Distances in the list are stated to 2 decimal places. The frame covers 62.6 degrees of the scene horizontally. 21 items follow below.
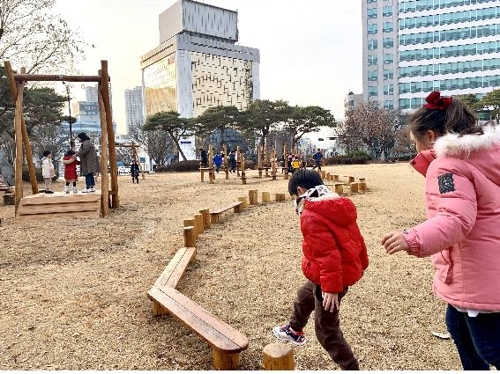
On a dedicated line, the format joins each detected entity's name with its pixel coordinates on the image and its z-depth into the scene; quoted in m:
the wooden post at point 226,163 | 20.73
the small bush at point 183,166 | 35.97
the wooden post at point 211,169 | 18.50
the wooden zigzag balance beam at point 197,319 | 2.57
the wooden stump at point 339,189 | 12.14
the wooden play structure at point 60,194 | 9.24
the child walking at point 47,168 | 12.30
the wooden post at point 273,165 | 19.26
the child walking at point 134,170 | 21.97
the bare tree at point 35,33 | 17.30
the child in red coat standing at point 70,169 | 10.58
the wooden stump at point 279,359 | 2.00
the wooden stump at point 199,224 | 7.11
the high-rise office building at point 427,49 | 60.09
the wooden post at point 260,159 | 20.46
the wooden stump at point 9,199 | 12.56
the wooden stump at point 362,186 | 12.87
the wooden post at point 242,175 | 17.86
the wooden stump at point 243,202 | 10.16
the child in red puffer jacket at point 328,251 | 2.26
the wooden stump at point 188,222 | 6.59
